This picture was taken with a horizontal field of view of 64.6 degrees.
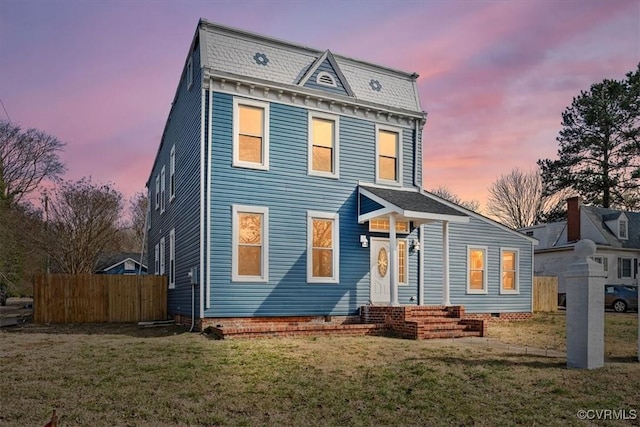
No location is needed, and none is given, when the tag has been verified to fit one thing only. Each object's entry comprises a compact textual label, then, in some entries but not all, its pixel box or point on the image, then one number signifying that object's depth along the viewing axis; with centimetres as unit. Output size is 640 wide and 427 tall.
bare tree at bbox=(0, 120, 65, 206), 3256
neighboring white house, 3016
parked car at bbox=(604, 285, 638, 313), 2461
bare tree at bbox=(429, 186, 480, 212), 5016
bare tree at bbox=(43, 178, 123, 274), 2802
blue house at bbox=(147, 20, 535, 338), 1331
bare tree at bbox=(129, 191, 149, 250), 4572
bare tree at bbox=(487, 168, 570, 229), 4506
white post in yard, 807
